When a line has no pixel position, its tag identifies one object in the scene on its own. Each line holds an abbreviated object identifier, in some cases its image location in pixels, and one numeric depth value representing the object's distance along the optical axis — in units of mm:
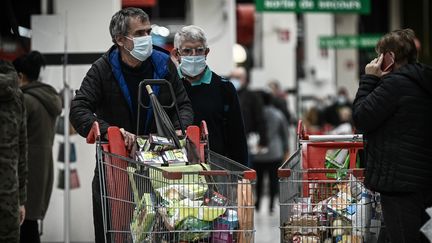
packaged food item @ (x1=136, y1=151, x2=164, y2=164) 11793
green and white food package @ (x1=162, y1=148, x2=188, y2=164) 11912
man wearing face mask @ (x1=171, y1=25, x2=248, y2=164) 14456
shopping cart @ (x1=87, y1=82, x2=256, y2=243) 11164
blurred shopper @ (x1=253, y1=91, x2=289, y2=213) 30255
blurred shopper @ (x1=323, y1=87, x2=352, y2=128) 43900
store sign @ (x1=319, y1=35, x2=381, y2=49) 46221
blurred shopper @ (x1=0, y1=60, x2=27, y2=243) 12443
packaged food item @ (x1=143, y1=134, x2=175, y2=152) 11989
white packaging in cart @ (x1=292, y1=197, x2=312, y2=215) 11919
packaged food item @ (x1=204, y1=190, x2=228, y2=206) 11241
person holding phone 11765
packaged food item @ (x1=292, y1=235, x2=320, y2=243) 11842
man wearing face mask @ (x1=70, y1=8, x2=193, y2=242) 13128
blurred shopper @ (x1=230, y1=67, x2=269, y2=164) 29332
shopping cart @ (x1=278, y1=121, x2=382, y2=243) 11849
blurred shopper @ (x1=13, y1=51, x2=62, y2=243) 16763
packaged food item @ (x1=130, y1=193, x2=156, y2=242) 11283
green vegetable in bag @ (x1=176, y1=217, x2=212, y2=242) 11185
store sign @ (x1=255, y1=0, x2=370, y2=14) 31121
